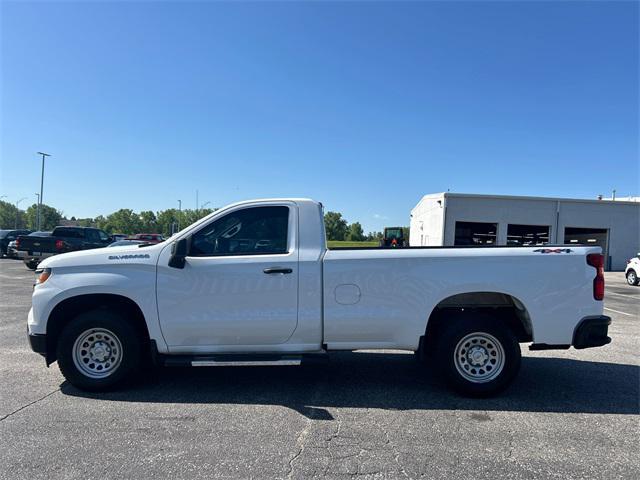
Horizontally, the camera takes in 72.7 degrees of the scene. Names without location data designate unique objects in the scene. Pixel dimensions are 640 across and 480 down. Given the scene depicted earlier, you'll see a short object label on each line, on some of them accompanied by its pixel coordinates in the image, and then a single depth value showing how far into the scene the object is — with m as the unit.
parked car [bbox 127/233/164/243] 32.86
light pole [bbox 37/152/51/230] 51.18
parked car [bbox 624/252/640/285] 19.64
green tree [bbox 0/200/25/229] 119.88
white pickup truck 4.49
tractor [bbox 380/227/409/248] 38.98
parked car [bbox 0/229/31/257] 26.45
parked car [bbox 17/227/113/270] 17.00
